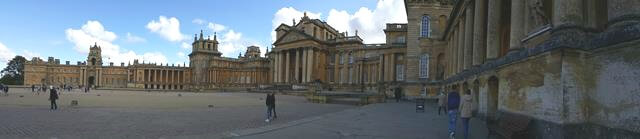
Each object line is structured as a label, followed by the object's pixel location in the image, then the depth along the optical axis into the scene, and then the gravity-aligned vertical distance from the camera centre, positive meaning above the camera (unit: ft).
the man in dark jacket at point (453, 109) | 34.83 -2.84
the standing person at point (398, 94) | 112.29 -4.92
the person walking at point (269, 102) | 56.24 -3.67
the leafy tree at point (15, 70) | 373.22 +3.67
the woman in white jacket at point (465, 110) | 35.29 -2.86
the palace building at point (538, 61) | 23.70 +1.37
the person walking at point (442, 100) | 62.44 -3.56
